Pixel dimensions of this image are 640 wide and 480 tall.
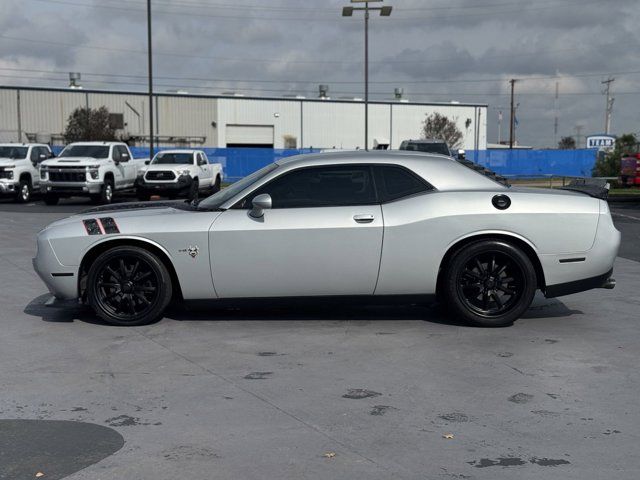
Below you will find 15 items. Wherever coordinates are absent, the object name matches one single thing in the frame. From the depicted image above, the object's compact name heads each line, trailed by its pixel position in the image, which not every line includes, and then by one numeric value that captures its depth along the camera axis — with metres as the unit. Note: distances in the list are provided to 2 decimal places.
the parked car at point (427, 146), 26.17
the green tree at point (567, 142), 134.93
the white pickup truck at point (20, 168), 25.88
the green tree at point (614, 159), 41.75
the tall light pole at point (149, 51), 32.00
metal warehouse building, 64.25
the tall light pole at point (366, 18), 34.12
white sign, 86.27
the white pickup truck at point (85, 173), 24.69
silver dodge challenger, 7.24
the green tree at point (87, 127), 58.81
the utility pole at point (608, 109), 93.88
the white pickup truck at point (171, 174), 26.44
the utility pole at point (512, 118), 76.31
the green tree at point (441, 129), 75.38
